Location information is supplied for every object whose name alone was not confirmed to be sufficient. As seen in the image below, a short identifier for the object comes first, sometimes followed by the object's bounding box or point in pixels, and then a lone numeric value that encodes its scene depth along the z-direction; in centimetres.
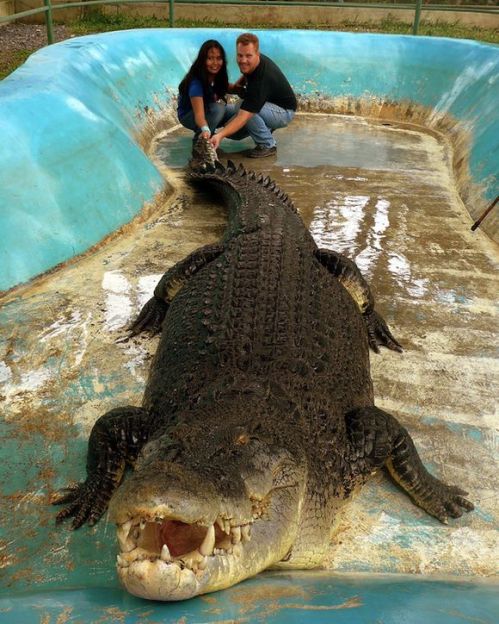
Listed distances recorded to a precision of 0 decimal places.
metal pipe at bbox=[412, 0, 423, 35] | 873
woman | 536
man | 531
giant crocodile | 131
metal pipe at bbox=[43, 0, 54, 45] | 591
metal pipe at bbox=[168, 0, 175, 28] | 892
